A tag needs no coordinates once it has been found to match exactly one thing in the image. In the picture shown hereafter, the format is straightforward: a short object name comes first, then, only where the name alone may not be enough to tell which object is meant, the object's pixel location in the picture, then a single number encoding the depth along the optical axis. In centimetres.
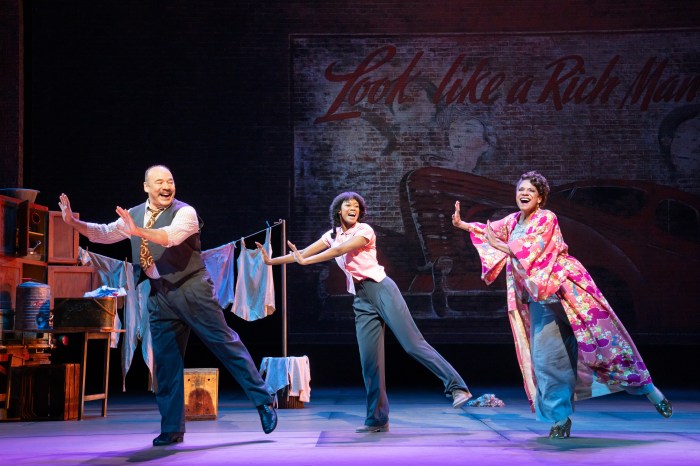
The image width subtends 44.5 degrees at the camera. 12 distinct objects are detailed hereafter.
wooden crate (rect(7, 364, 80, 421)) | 677
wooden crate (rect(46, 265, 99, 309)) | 771
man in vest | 465
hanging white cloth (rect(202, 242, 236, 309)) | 911
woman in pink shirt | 533
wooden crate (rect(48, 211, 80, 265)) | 771
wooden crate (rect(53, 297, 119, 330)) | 693
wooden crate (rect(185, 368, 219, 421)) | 659
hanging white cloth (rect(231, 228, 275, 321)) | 895
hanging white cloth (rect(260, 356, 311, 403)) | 776
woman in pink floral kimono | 471
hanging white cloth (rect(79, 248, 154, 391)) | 901
